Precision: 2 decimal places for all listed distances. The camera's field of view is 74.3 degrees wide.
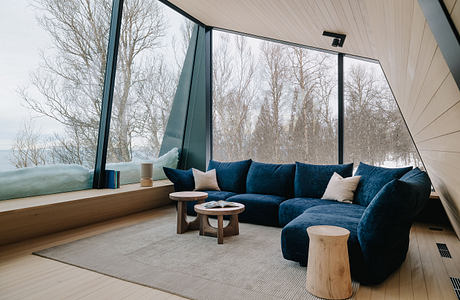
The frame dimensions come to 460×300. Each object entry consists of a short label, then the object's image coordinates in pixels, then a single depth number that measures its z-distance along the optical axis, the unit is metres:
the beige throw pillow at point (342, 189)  3.91
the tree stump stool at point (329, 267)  2.14
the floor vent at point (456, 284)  2.23
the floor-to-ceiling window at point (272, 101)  5.33
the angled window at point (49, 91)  3.40
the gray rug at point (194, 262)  2.26
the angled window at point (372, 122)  4.74
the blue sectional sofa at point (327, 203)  2.32
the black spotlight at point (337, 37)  4.13
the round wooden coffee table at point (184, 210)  3.73
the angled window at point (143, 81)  4.64
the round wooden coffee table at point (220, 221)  3.35
